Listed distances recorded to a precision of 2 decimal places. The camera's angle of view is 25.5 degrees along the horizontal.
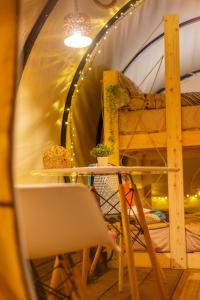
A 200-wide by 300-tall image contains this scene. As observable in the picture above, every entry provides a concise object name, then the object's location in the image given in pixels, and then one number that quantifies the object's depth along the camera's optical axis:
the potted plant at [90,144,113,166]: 2.71
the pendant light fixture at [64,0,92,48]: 3.72
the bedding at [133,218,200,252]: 3.87
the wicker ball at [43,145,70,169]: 2.69
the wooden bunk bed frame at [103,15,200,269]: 3.85
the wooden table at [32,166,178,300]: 2.18
